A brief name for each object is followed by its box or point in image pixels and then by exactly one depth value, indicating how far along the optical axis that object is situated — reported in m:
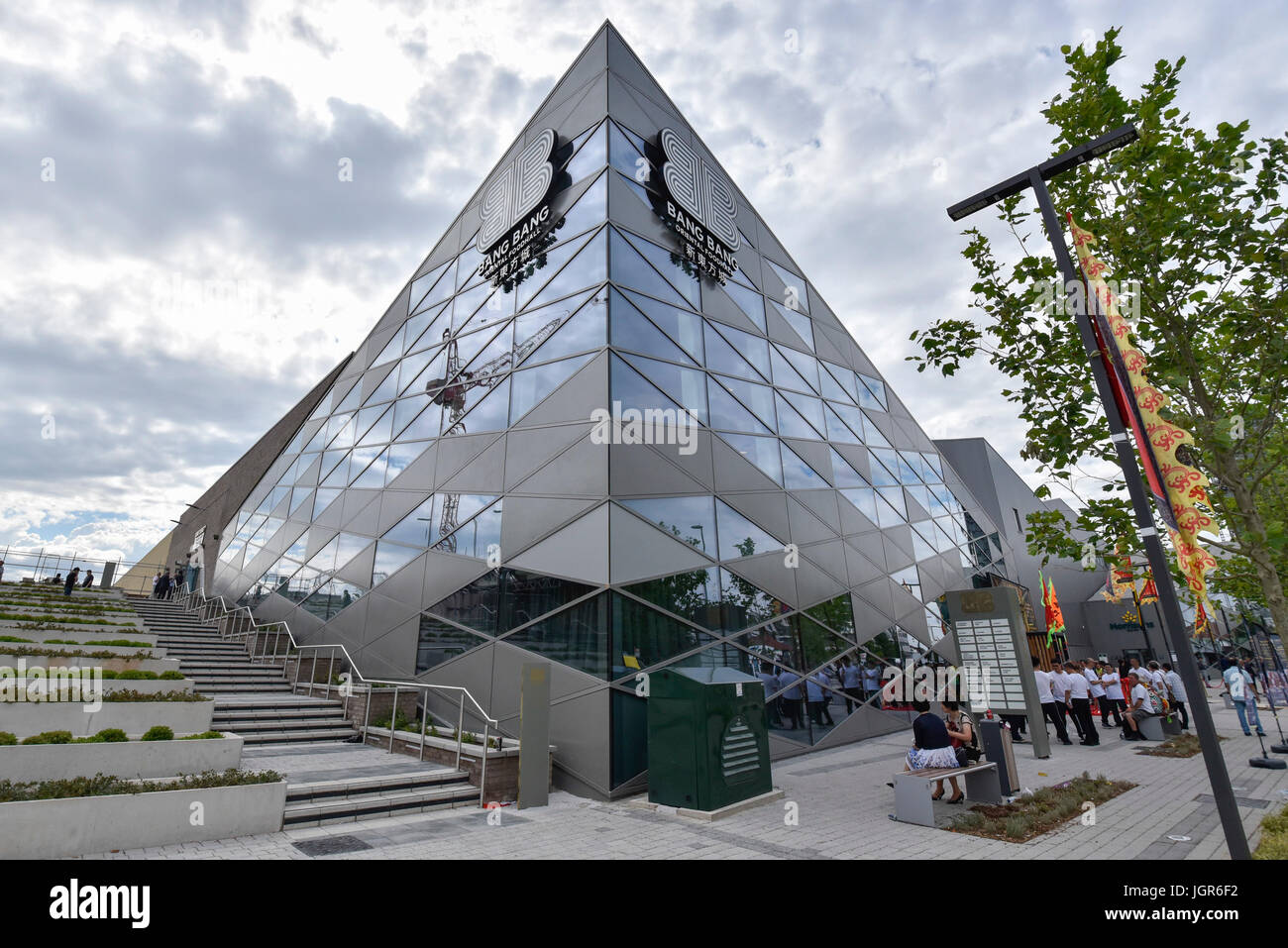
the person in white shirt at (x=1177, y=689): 15.16
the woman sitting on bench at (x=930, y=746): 8.08
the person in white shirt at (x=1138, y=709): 13.75
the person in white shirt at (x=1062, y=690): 14.11
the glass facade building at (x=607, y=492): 10.16
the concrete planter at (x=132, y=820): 5.28
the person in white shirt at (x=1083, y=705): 13.12
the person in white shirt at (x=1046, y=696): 14.16
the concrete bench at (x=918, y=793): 7.18
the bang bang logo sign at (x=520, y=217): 13.84
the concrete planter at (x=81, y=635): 13.37
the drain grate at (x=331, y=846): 6.02
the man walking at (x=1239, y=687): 13.20
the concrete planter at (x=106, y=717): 7.97
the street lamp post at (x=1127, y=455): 4.29
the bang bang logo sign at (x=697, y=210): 14.02
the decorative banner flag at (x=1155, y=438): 5.25
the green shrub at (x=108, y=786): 5.57
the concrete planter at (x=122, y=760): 6.66
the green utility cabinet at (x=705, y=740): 7.82
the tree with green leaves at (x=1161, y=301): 7.53
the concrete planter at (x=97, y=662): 10.48
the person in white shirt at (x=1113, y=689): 15.12
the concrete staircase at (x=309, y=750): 7.44
